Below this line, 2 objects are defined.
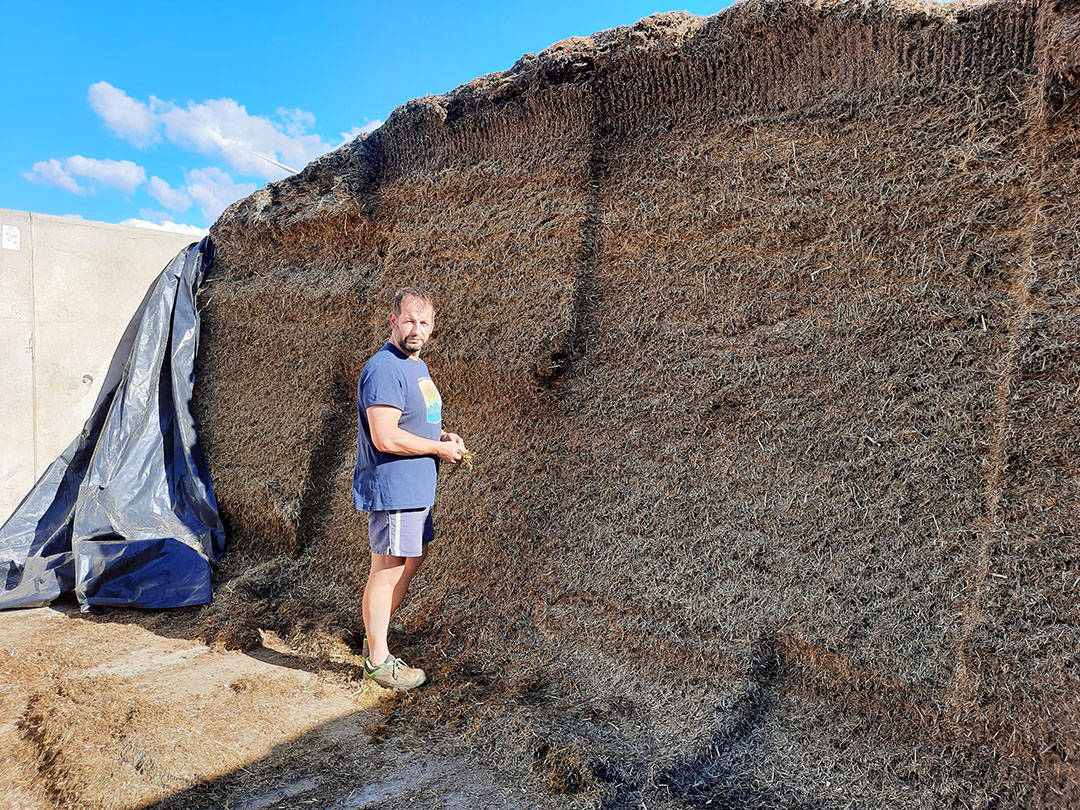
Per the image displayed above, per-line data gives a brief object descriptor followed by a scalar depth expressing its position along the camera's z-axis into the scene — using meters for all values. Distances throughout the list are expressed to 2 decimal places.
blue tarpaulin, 3.72
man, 2.45
